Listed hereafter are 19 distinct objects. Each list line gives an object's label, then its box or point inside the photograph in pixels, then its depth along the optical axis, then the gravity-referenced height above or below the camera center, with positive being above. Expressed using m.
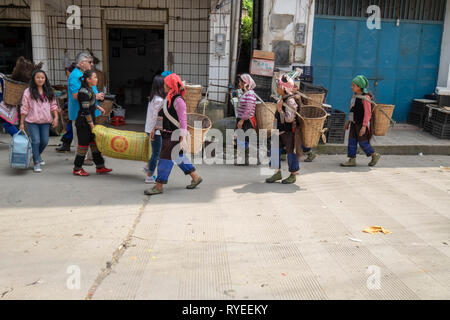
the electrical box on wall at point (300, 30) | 10.12 +0.60
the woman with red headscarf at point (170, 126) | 5.98 -0.90
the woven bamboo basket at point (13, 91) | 7.83 -0.68
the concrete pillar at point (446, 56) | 10.82 +0.18
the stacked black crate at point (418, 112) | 10.78 -1.11
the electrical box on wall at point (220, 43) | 9.94 +0.27
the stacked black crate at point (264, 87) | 10.03 -0.60
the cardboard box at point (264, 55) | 9.85 +0.06
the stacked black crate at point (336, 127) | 9.33 -1.29
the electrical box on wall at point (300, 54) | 10.23 +0.11
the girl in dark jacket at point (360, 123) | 7.75 -1.02
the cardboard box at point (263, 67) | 9.92 -0.19
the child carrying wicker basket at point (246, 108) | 7.68 -0.81
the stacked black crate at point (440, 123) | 9.93 -1.22
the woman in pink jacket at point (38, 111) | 6.96 -0.89
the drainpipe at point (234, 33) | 10.06 +0.50
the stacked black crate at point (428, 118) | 10.42 -1.19
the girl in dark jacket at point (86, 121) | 6.73 -0.99
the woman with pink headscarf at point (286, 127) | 6.75 -0.98
